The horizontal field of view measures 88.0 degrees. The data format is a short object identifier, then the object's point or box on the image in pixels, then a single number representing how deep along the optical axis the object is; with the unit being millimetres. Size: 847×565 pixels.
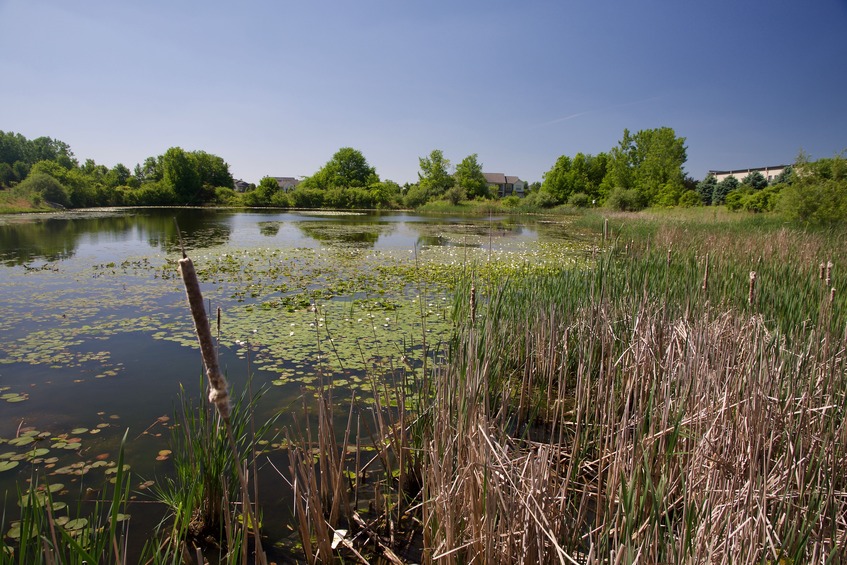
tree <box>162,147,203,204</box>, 60031
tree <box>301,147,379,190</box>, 71812
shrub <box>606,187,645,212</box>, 44625
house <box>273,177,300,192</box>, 100306
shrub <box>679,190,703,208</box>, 39156
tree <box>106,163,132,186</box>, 58656
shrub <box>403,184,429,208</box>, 63406
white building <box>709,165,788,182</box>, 60375
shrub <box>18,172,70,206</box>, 38656
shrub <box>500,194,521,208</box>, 56844
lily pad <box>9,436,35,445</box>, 3318
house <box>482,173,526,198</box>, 87881
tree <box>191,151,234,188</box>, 65875
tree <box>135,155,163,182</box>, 67300
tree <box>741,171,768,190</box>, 42750
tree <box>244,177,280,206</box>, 60688
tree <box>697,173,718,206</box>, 47125
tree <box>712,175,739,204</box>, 44625
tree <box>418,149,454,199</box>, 67125
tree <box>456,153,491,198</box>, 67700
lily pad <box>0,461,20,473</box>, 2997
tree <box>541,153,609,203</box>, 58000
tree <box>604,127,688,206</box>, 44781
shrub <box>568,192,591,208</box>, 52406
